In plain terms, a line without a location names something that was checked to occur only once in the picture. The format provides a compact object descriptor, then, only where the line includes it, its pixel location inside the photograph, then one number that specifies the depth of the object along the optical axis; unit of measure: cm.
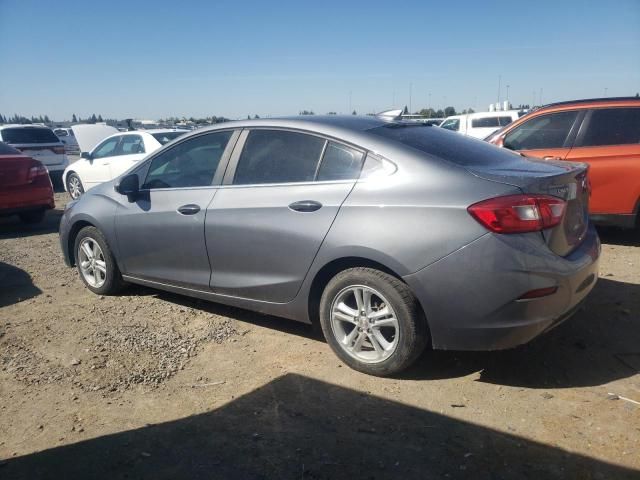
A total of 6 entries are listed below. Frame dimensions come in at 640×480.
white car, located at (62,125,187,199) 1051
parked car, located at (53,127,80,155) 3343
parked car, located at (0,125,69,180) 1344
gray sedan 287
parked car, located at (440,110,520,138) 1938
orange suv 584
